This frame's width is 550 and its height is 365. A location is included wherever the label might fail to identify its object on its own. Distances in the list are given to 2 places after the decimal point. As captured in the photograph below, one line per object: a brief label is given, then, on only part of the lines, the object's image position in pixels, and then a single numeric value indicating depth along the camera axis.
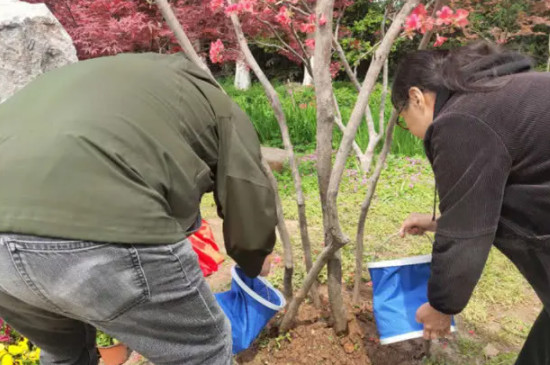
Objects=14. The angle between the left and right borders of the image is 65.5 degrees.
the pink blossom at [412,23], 1.57
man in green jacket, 0.86
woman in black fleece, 1.00
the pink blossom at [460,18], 1.63
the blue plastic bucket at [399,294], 1.52
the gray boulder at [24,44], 2.76
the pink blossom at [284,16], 2.22
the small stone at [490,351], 2.03
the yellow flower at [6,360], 1.90
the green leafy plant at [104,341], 2.03
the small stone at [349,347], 2.02
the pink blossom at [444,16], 1.53
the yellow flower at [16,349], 1.96
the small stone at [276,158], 4.58
